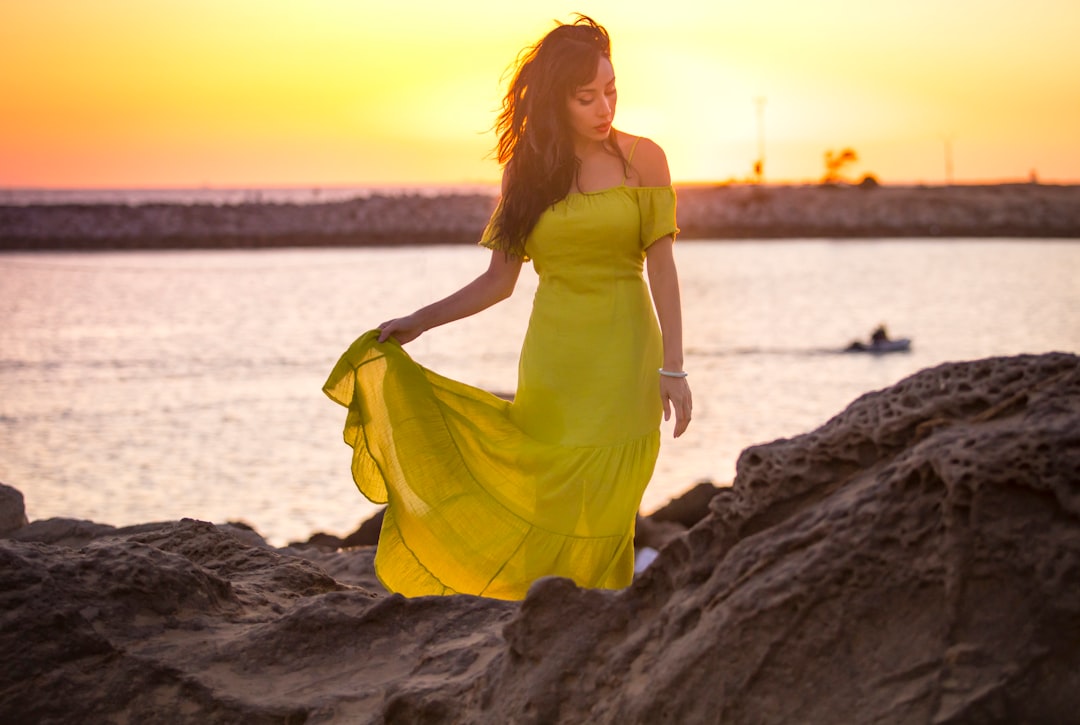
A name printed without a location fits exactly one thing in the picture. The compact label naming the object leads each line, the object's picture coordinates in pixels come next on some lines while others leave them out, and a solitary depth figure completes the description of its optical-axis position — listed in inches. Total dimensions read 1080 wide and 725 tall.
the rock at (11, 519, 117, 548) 189.6
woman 162.7
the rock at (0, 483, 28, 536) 206.2
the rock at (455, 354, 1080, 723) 89.7
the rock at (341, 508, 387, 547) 295.0
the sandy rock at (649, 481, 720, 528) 309.9
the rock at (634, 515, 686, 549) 296.7
